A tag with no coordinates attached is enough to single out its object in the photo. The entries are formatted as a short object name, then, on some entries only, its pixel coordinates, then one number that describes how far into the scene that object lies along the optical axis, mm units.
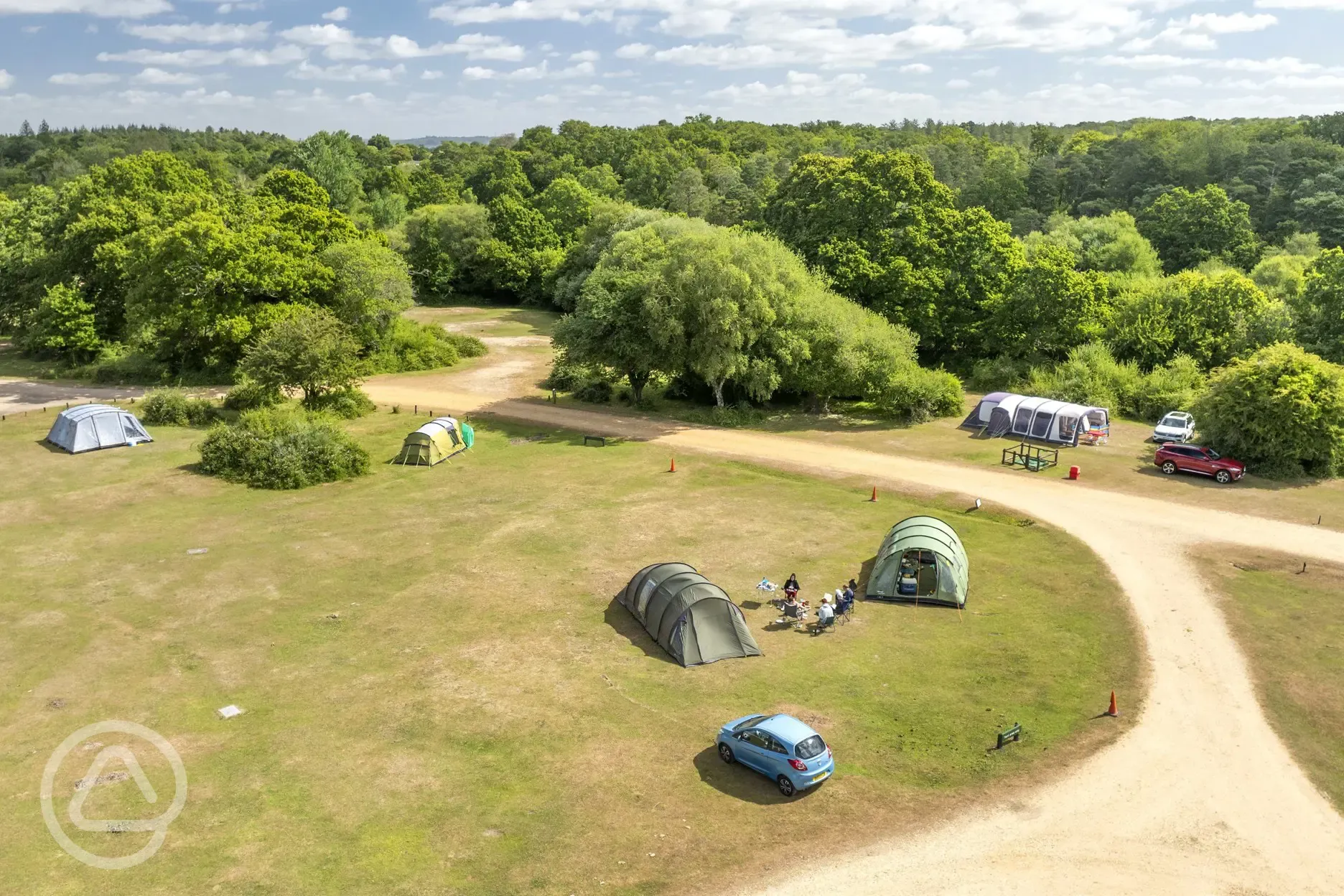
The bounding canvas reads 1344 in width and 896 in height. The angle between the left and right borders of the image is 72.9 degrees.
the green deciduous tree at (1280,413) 40000
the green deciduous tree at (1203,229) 78875
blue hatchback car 19234
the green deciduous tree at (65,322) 63000
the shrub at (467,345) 73050
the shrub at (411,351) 66938
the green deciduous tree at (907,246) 60000
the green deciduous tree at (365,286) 61156
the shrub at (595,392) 57562
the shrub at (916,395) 50906
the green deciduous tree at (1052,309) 58312
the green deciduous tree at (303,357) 49625
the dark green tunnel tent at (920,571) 28594
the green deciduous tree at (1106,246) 72188
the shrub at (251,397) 52000
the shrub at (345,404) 52938
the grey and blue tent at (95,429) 45250
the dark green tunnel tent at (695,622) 25172
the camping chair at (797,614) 27234
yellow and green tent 44062
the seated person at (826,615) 26719
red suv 39969
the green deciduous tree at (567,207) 104125
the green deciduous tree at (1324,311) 51125
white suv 47000
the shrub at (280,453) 40938
